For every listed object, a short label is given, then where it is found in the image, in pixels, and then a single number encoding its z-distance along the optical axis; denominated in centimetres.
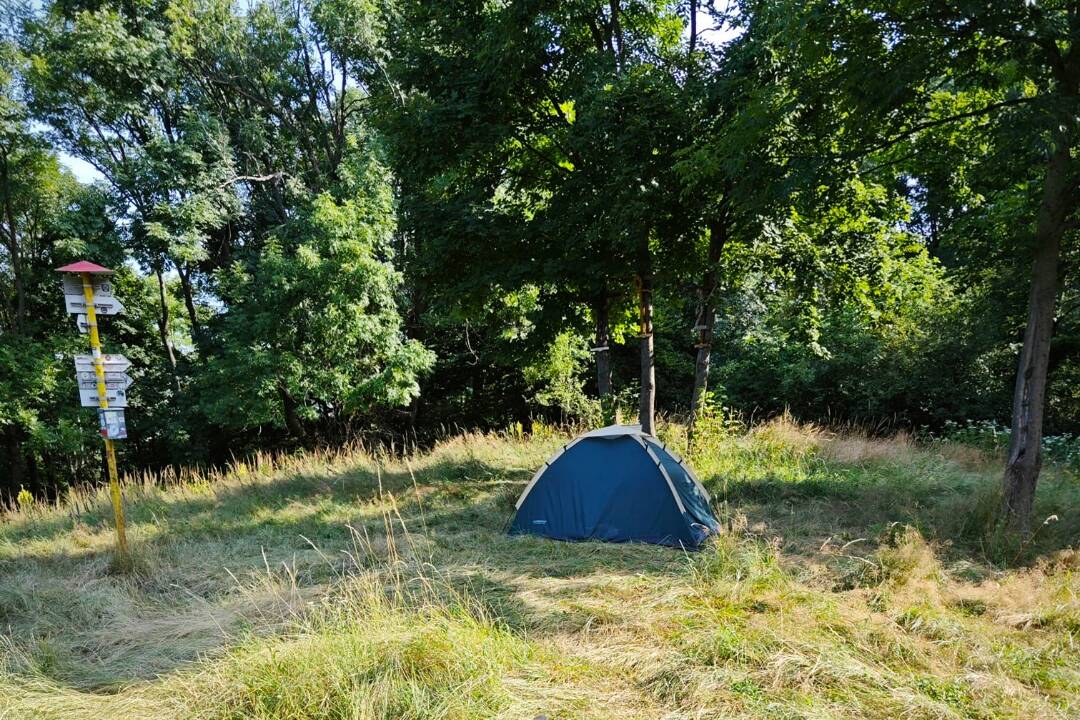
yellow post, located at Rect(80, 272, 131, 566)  575
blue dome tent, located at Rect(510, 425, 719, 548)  613
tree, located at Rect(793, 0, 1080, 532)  488
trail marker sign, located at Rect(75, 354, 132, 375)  569
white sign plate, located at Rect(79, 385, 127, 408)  573
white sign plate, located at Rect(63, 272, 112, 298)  574
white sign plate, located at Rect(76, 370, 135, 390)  572
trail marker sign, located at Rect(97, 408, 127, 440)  578
